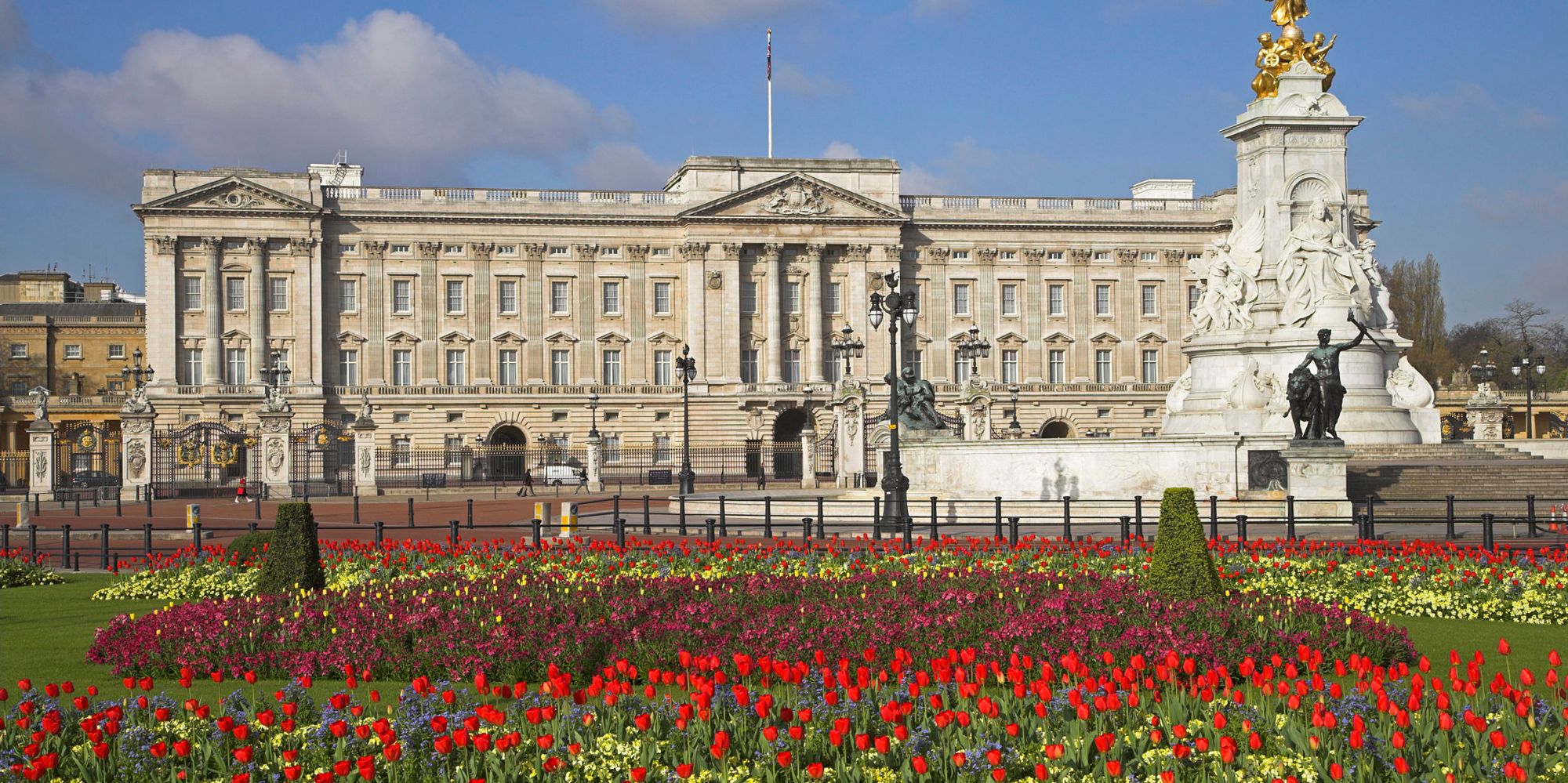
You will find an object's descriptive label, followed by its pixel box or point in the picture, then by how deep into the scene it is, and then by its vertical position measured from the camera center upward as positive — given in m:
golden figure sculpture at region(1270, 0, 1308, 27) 36.09 +9.40
